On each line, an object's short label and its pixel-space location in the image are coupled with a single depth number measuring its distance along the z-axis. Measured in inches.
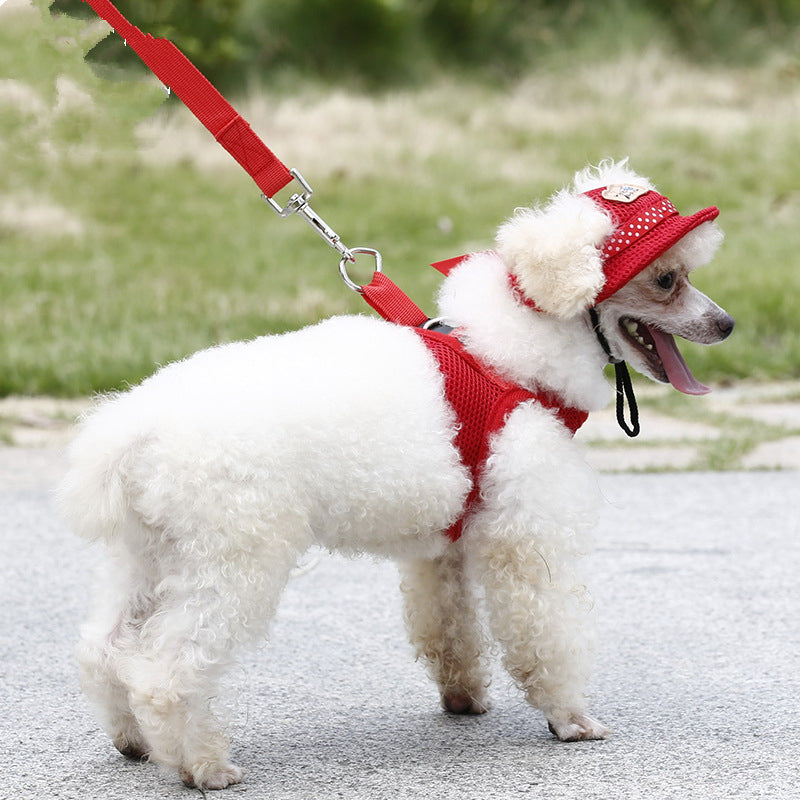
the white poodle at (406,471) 210.7
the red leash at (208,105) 252.7
